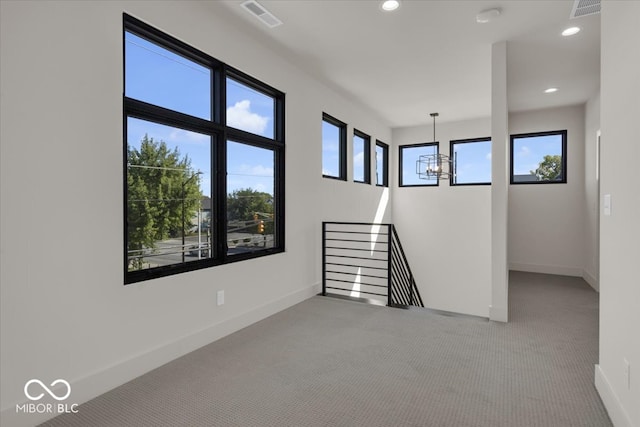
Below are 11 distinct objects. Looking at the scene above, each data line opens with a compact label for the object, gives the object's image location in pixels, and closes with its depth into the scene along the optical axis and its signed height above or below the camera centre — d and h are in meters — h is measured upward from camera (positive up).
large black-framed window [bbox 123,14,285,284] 2.49 +0.42
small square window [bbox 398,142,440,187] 7.06 +0.98
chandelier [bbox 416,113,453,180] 6.63 +0.89
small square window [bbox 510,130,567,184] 5.86 +0.89
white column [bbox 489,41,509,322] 3.45 +0.21
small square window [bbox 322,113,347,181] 5.04 +0.94
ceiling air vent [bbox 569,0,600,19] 2.78 +1.64
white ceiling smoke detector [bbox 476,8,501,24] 2.91 +1.63
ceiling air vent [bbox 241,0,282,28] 2.84 +1.66
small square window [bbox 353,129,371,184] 5.96 +0.92
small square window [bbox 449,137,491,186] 6.53 +0.92
